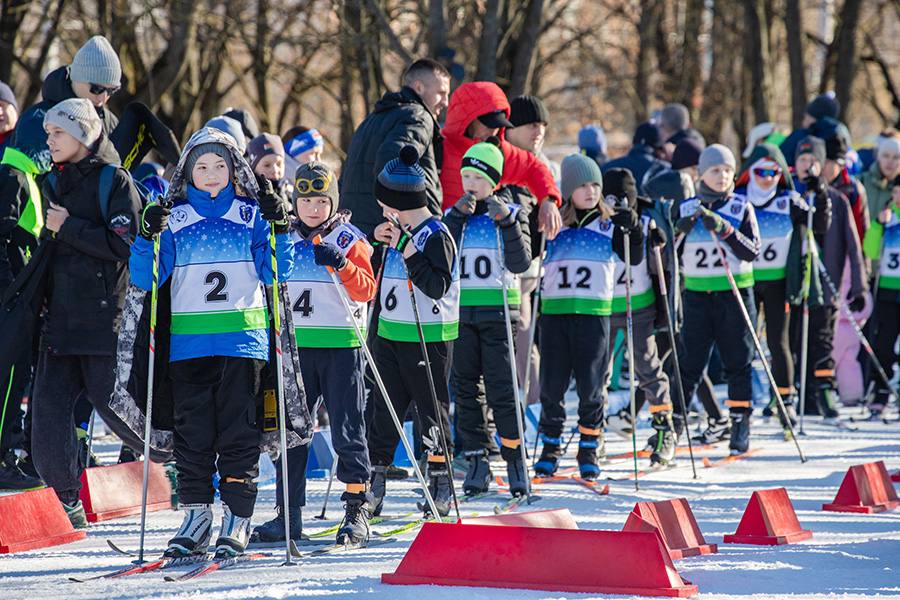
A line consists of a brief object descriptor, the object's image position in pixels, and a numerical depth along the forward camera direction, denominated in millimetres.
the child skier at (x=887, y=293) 24297
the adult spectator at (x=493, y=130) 16828
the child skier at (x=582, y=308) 17000
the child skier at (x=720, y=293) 19531
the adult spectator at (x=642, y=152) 25312
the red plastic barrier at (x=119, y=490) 14516
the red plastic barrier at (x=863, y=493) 15258
